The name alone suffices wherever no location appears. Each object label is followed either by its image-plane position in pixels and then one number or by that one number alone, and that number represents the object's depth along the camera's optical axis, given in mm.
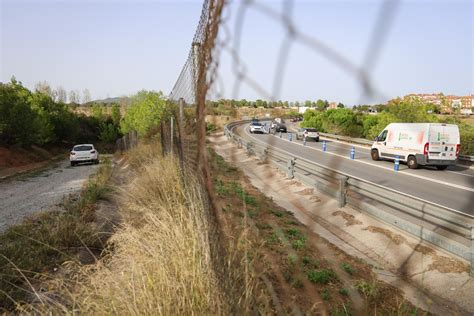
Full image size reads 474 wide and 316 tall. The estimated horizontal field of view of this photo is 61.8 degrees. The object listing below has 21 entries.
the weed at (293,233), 7474
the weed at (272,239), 6512
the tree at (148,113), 22881
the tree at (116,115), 67250
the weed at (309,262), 5836
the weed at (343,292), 4852
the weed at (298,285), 4561
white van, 18058
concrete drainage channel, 6348
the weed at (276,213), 8633
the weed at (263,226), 7668
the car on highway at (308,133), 36459
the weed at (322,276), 5215
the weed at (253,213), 8875
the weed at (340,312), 4043
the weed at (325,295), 4669
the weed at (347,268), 5682
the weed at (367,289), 4660
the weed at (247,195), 10070
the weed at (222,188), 10482
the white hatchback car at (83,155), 27984
